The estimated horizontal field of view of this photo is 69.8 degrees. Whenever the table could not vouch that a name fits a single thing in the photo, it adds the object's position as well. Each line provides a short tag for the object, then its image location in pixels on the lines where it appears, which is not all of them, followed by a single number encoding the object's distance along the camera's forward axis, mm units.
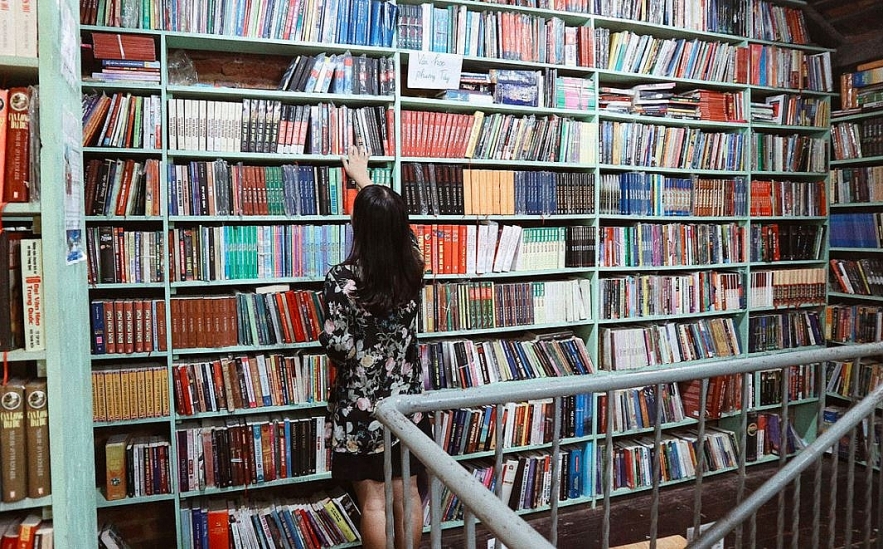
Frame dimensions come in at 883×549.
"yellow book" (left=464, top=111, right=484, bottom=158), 3016
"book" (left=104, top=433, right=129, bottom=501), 2484
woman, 1969
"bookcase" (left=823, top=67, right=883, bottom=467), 3773
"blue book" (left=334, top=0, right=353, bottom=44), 2746
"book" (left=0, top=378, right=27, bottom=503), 1233
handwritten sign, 2871
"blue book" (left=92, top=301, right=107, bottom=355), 2447
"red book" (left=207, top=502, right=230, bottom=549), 2602
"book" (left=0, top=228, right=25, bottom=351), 1229
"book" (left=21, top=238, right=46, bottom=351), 1252
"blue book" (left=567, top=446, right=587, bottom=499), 3252
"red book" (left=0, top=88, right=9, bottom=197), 1228
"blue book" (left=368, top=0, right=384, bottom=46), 2797
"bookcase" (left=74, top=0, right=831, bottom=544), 2562
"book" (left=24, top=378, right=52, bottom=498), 1251
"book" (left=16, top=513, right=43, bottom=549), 1243
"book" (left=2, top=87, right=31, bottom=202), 1234
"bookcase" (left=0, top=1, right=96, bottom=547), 1238
